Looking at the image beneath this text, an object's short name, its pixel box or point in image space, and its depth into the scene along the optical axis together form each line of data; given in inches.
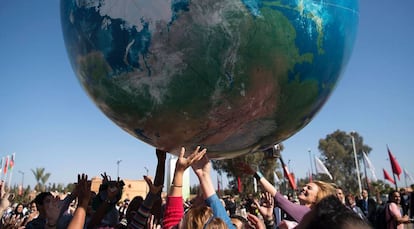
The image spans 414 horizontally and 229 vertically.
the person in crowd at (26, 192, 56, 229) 147.1
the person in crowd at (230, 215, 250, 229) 115.4
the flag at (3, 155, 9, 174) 1102.4
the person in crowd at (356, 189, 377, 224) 307.0
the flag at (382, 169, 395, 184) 1000.4
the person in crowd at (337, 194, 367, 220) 321.5
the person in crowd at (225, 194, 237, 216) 408.2
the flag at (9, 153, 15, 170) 1197.5
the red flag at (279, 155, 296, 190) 511.8
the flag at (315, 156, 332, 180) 807.7
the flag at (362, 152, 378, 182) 948.9
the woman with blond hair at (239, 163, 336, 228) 109.8
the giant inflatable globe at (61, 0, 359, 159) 84.5
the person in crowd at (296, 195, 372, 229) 43.9
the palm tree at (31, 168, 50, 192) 1902.1
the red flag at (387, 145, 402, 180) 781.9
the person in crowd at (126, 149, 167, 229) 107.5
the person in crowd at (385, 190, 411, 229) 239.7
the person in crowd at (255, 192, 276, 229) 136.8
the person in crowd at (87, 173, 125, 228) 118.9
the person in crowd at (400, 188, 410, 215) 373.7
